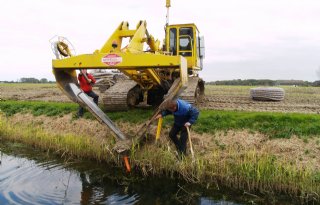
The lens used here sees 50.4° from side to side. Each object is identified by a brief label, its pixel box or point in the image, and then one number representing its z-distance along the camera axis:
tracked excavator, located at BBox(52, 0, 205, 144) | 7.61
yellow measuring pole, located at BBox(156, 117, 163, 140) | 8.32
